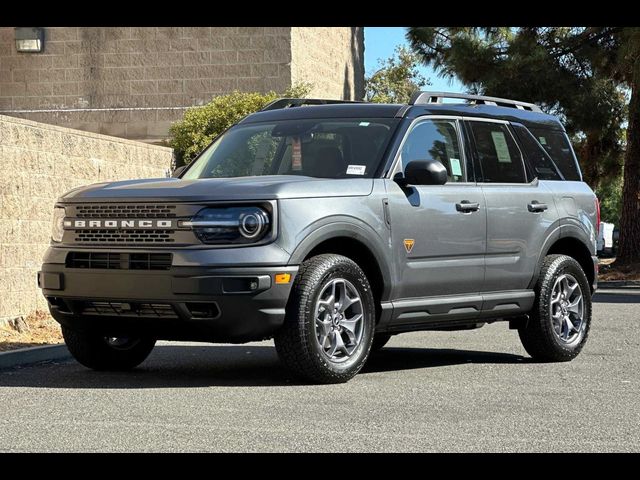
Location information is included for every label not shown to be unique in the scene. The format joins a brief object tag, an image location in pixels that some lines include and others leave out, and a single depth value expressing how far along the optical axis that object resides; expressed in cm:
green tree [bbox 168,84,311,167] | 2511
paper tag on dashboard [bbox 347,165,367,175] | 970
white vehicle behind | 4780
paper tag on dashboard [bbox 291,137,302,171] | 996
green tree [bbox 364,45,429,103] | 5522
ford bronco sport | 873
